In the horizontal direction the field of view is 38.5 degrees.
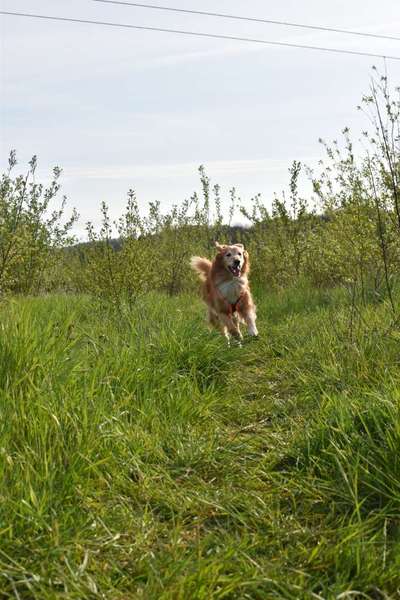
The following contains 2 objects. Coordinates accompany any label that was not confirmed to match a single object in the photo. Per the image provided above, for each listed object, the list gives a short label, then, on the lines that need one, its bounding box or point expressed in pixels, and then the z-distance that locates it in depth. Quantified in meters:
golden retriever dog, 7.20
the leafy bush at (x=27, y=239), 7.18
